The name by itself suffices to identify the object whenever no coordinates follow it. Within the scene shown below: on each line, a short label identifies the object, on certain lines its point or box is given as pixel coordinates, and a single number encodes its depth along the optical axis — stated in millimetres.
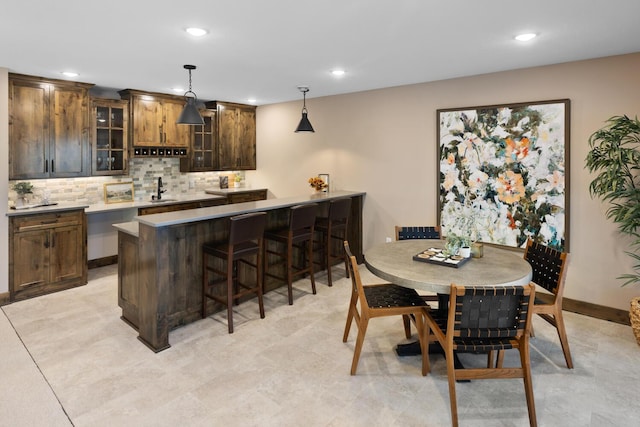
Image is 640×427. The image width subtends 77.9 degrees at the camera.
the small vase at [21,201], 4562
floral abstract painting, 3904
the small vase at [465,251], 2975
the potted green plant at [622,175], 3209
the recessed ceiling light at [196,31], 2859
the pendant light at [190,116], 4074
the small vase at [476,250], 3018
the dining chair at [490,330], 2170
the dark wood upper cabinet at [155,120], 5363
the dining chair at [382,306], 2676
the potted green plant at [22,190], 4523
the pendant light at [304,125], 5145
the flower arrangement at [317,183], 5422
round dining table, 2471
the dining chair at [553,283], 2785
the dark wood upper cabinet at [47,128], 4266
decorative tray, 2797
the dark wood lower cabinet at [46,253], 4134
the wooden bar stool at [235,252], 3390
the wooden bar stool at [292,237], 4086
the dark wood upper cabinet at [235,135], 6445
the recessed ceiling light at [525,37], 2984
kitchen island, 3143
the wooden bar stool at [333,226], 4680
